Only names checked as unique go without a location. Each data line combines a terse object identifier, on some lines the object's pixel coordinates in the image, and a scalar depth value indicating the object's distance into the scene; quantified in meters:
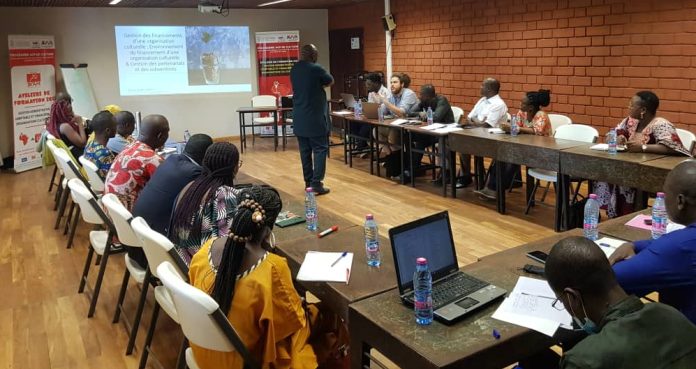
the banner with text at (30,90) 7.97
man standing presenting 5.59
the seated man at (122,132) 4.30
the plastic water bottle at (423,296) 1.83
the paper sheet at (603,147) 4.25
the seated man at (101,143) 4.38
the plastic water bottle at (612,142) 4.13
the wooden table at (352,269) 2.10
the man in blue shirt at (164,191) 2.90
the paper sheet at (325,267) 2.22
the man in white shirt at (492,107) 5.87
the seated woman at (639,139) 4.05
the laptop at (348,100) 7.89
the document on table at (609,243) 2.39
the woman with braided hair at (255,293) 1.86
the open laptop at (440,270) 1.92
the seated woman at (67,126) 5.65
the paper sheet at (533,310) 1.81
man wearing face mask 1.20
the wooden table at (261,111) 8.88
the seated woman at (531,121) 5.25
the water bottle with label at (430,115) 6.12
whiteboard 8.68
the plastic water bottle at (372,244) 2.34
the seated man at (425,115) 6.36
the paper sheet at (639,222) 2.67
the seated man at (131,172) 3.44
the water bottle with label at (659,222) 2.51
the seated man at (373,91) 7.26
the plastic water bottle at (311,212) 2.83
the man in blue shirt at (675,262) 1.74
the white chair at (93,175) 4.04
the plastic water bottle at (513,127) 5.17
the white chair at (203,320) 1.74
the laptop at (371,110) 6.95
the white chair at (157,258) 2.30
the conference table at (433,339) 1.66
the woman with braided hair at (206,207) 2.57
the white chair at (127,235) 2.75
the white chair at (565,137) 4.74
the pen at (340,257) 2.34
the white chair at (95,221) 3.22
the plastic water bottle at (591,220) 2.52
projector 7.72
